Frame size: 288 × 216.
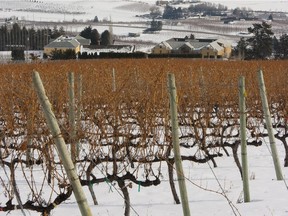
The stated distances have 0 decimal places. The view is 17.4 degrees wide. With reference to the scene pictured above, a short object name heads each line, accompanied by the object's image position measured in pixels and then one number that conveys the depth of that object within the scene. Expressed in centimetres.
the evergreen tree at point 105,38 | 13527
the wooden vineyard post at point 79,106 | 1344
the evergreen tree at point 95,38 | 13833
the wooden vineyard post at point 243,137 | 1141
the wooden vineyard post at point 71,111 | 1123
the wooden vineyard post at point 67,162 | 582
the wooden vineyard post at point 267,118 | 1295
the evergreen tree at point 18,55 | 8671
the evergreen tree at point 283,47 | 8543
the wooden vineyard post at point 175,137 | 930
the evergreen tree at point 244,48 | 8394
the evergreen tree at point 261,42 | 8184
